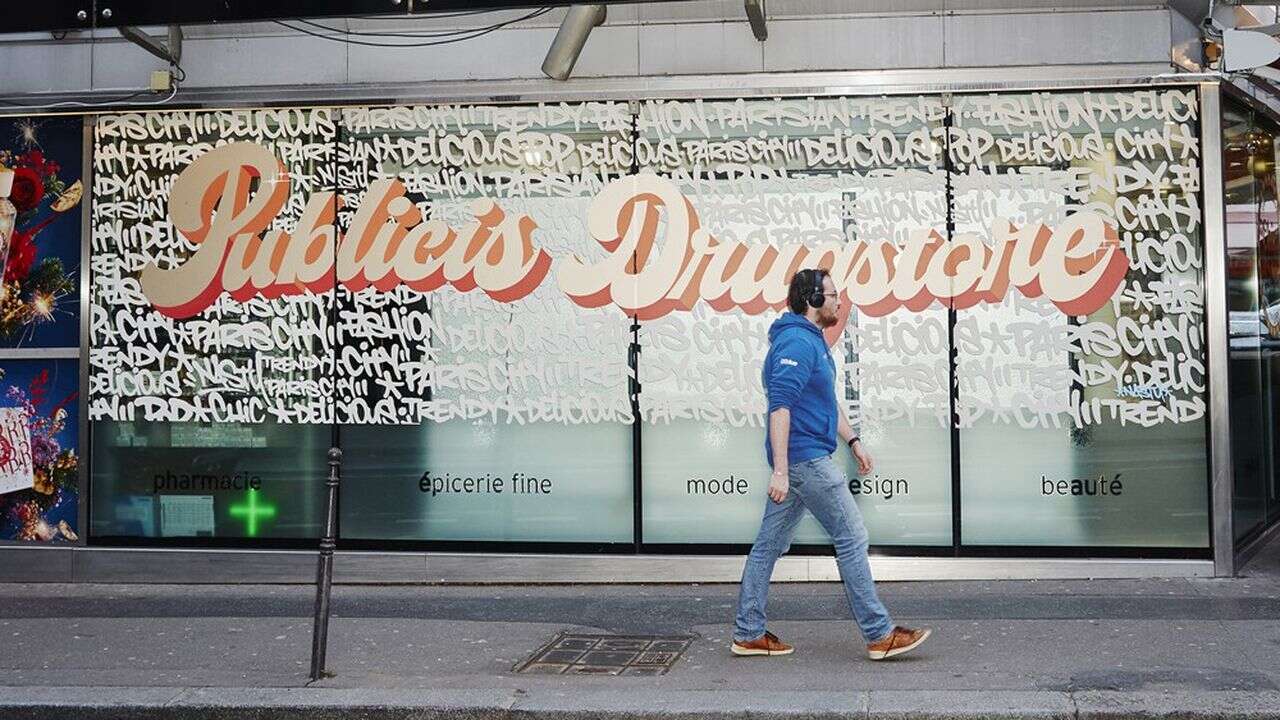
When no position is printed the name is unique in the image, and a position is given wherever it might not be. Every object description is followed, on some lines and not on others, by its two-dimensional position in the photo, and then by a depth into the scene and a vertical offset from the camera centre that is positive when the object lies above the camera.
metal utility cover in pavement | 7.39 -1.52
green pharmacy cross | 10.46 -0.94
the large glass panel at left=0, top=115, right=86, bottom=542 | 10.68 +0.50
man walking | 7.27 -0.49
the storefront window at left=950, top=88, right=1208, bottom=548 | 9.63 +0.40
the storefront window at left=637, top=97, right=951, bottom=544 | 9.87 +0.63
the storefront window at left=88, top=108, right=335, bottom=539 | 10.38 +0.48
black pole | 7.06 -1.01
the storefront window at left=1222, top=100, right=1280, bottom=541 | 10.38 +0.56
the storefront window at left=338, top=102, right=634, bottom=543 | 10.13 +0.40
